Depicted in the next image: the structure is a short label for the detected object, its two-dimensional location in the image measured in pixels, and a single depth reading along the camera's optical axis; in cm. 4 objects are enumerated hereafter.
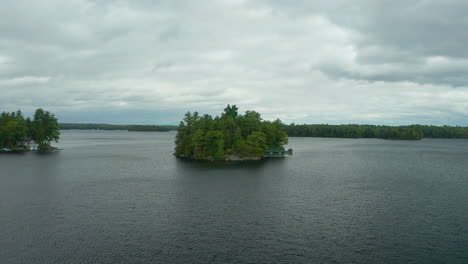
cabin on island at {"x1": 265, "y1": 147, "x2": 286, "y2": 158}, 14625
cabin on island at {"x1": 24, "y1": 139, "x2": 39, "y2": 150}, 18519
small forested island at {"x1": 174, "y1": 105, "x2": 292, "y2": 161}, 12988
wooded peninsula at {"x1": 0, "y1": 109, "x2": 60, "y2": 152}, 16862
